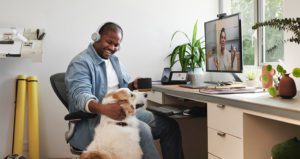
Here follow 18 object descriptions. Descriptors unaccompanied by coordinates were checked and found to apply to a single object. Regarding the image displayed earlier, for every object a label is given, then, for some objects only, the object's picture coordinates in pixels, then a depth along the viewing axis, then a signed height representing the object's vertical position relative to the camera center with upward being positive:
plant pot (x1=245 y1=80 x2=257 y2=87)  2.40 -0.04
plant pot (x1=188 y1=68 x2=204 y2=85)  2.72 +0.01
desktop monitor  2.26 +0.24
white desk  1.54 -0.25
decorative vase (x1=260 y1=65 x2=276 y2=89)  2.07 +0.00
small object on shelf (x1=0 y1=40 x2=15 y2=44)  2.88 +0.33
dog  1.68 -0.30
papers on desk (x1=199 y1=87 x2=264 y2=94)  2.04 -0.08
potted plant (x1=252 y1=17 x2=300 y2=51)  1.59 +0.25
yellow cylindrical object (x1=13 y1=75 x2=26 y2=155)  2.92 -0.32
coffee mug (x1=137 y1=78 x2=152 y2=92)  2.25 -0.04
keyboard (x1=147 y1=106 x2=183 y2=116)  2.25 -0.22
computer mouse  2.28 -0.23
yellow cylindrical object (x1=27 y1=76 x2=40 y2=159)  2.96 -0.36
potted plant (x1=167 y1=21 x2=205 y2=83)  3.23 +0.23
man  1.79 -0.07
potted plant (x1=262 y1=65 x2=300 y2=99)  1.65 -0.05
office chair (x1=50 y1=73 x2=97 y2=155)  1.93 -0.19
